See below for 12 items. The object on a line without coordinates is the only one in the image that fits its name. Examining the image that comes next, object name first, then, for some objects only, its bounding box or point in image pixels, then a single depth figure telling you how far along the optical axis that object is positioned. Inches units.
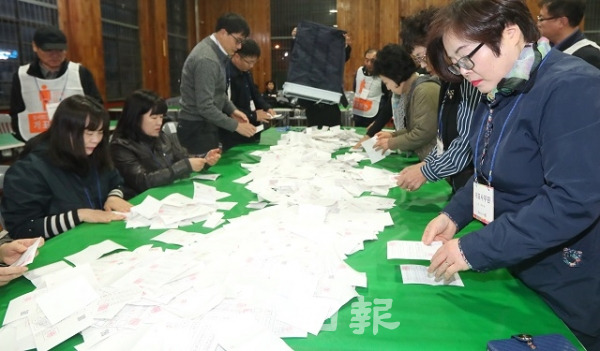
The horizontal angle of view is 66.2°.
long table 35.7
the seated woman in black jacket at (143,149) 88.6
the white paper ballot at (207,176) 92.6
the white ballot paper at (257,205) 71.4
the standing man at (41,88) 129.4
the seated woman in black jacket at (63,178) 66.7
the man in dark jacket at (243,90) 141.3
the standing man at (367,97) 208.8
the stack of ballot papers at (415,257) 45.3
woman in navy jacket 34.0
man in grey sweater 120.0
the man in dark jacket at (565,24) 108.2
